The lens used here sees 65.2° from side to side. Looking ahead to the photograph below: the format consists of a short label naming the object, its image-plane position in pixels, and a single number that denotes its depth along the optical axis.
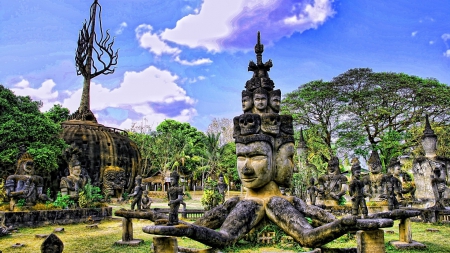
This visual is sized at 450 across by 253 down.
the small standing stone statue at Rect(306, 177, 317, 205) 17.55
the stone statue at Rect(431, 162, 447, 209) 13.65
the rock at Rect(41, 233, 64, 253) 3.96
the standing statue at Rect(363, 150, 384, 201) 17.67
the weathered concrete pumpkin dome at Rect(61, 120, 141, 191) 31.31
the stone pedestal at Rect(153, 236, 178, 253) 5.55
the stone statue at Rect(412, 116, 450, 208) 16.02
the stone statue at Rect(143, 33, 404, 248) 6.80
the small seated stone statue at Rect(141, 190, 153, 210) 17.30
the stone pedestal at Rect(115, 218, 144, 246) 10.02
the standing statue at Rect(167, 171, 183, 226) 6.08
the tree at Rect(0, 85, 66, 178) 19.89
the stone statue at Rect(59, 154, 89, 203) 18.06
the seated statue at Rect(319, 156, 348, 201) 18.67
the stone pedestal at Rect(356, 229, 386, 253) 5.75
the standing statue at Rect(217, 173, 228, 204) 19.47
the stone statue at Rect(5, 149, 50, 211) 14.99
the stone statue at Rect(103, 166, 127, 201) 31.12
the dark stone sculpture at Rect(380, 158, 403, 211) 11.88
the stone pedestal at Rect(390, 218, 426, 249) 8.70
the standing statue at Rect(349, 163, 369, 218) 9.22
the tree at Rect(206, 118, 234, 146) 50.41
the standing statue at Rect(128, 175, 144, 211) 15.03
